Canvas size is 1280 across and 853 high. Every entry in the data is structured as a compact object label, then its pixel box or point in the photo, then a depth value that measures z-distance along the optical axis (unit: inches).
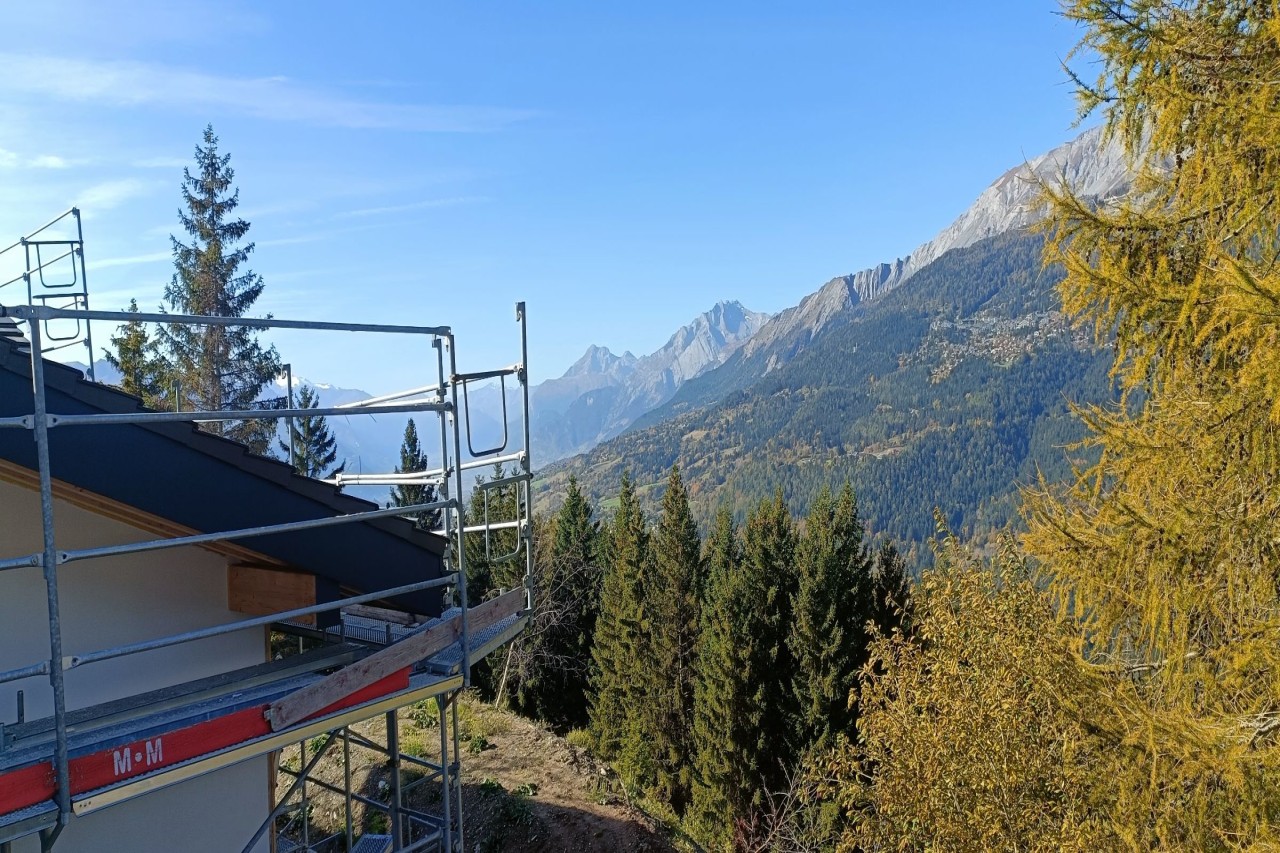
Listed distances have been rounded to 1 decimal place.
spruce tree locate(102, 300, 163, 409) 874.8
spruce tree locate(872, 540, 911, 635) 956.6
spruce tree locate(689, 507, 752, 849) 901.2
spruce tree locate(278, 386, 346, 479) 1355.2
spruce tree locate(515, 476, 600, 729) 1111.0
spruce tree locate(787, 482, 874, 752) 880.9
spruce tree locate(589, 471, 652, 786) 1063.6
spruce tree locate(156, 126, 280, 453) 924.6
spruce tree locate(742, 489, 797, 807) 916.0
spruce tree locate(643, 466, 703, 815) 1027.3
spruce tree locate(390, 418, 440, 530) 1353.7
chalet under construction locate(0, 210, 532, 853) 134.5
